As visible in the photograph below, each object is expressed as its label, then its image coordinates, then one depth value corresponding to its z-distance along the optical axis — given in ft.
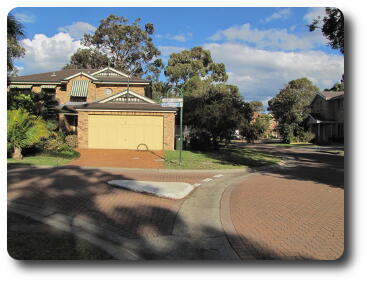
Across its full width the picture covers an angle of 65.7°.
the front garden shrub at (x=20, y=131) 42.39
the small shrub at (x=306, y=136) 125.59
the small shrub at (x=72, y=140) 63.62
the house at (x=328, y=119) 120.47
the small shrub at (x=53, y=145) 51.32
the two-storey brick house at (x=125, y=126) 65.51
